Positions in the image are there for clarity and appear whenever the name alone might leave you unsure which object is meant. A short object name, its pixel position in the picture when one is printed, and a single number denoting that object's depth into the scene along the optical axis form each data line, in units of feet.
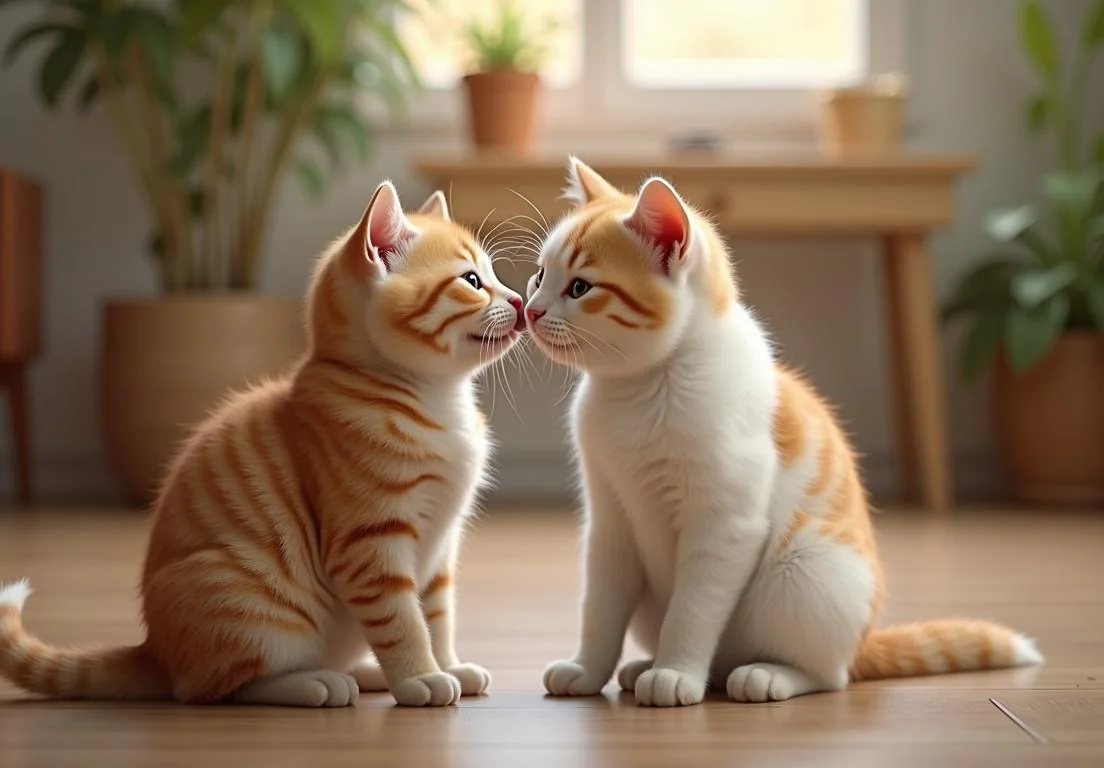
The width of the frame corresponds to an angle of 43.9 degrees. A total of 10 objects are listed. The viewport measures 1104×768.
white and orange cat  4.66
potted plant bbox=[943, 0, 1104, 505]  11.46
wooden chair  11.63
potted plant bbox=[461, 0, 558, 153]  12.03
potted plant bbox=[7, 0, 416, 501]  11.14
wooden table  11.12
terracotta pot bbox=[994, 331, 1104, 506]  11.60
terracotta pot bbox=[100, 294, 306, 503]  11.19
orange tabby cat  4.62
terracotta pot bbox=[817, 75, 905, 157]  11.97
